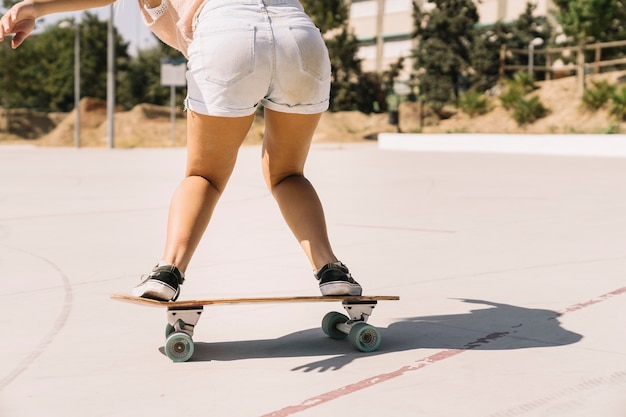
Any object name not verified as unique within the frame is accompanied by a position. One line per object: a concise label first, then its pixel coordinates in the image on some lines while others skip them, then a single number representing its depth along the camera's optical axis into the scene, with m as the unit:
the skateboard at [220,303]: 3.55
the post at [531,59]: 35.34
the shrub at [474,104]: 35.69
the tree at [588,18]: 34.41
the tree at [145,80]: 65.66
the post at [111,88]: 35.41
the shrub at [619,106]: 28.84
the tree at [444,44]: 41.69
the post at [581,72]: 31.91
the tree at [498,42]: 40.25
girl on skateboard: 3.57
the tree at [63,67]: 57.66
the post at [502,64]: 36.66
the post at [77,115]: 39.59
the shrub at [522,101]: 32.34
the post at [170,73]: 41.12
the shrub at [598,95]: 30.62
